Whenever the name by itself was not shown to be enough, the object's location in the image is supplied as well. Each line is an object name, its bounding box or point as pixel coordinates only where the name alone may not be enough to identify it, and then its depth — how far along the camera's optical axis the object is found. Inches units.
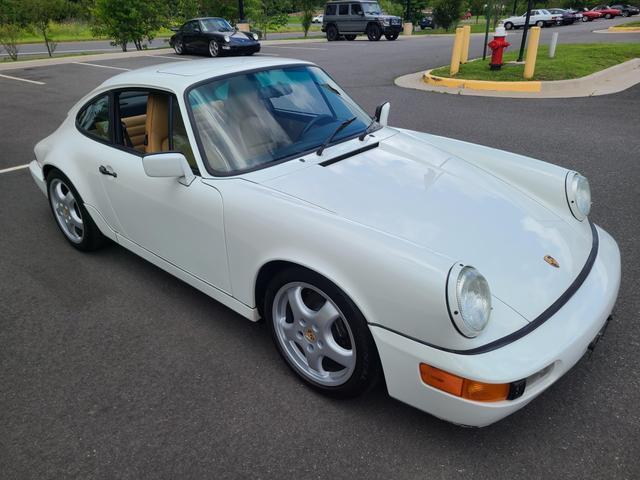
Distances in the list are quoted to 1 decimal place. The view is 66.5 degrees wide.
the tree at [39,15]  839.1
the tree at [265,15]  1197.1
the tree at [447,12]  1375.5
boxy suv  933.8
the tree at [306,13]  1259.2
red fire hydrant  421.1
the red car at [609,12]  1838.1
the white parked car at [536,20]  1424.7
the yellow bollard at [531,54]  386.0
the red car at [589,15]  1747.0
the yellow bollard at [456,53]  447.3
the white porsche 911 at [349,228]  75.0
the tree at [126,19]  817.5
